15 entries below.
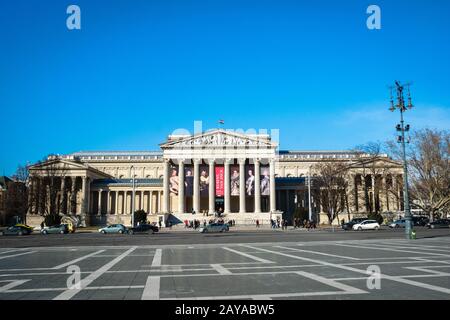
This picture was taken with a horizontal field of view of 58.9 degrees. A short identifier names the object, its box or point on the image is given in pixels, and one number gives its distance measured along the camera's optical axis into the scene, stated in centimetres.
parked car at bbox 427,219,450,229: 5777
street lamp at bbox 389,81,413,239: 3039
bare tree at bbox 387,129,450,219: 5944
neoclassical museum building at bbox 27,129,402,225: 8288
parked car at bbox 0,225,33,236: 5541
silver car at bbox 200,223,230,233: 5931
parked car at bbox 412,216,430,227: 6924
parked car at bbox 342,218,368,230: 6066
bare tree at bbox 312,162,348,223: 7250
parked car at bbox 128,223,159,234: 5644
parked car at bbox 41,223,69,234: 5997
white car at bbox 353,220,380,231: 5843
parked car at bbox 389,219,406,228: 6244
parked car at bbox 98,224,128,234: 5875
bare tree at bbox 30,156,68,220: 7950
